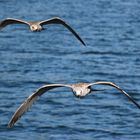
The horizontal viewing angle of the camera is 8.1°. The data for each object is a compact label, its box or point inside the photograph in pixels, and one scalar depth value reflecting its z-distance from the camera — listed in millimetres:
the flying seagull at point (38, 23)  25422
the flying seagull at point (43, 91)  22438
